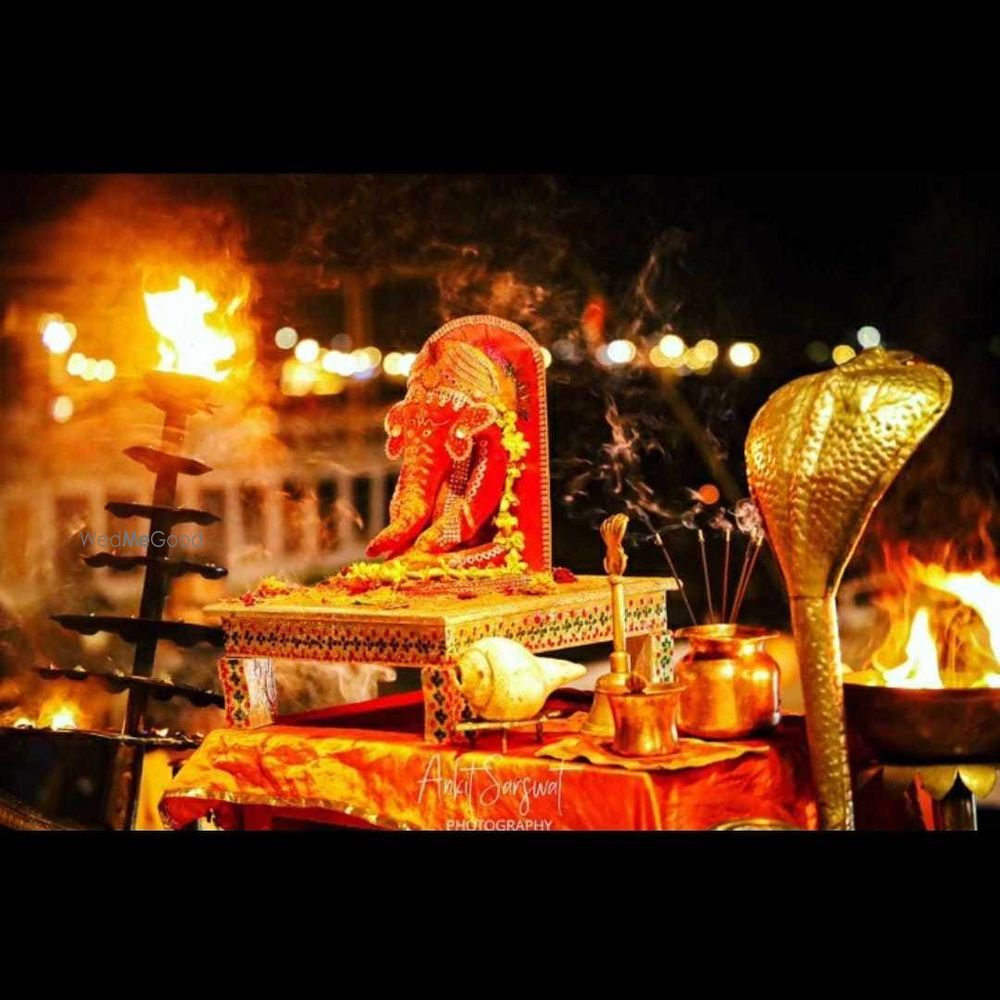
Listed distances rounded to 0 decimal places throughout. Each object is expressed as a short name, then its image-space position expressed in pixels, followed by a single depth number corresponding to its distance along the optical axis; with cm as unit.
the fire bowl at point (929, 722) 329
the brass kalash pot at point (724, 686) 361
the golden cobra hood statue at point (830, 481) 328
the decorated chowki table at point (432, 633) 382
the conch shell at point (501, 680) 370
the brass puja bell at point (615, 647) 352
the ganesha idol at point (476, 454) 466
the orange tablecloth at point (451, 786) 341
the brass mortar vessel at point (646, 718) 341
